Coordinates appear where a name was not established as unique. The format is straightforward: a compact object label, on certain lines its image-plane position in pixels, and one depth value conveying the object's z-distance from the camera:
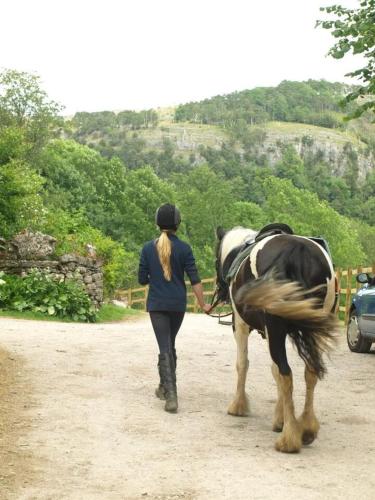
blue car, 12.19
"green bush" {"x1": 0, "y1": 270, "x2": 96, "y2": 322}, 18.22
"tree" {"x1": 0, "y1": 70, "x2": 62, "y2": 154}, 55.62
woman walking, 7.29
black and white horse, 5.73
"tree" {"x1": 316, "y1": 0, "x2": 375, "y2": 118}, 11.22
